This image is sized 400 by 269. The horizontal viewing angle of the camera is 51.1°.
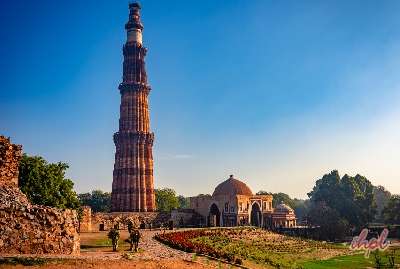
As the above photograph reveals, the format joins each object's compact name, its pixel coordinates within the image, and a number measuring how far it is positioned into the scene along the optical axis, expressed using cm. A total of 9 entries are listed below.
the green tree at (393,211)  6481
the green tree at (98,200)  9262
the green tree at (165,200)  8844
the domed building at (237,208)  5822
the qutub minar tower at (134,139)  6341
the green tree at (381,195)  12226
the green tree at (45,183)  3159
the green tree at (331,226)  5762
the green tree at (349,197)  6650
